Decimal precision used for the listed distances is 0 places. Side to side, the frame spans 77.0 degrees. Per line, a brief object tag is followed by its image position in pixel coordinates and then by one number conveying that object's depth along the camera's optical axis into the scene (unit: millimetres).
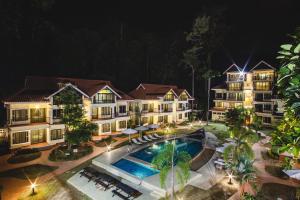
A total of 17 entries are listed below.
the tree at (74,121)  21984
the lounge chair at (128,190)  14164
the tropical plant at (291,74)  3448
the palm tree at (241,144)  14627
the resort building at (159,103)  37656
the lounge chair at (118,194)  13754
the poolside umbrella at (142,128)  28422
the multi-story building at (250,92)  38125
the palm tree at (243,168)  13516
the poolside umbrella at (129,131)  26219
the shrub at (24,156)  20300
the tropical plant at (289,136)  3678
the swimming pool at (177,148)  23000
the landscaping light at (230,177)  16006
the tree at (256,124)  27406
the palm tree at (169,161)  11953
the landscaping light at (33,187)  14561
